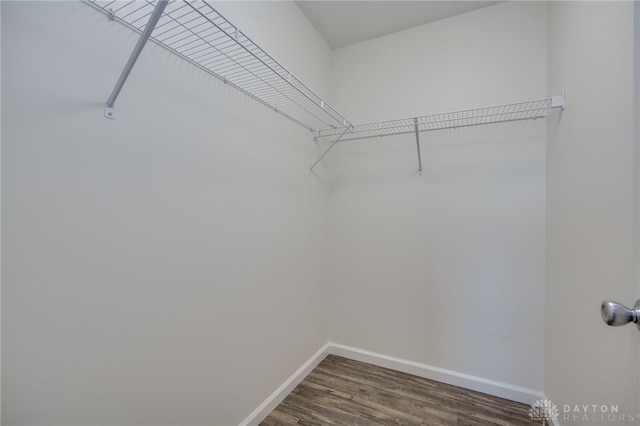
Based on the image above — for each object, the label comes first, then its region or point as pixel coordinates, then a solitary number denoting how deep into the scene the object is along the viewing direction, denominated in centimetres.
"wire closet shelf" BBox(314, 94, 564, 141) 175
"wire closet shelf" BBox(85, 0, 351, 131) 95
